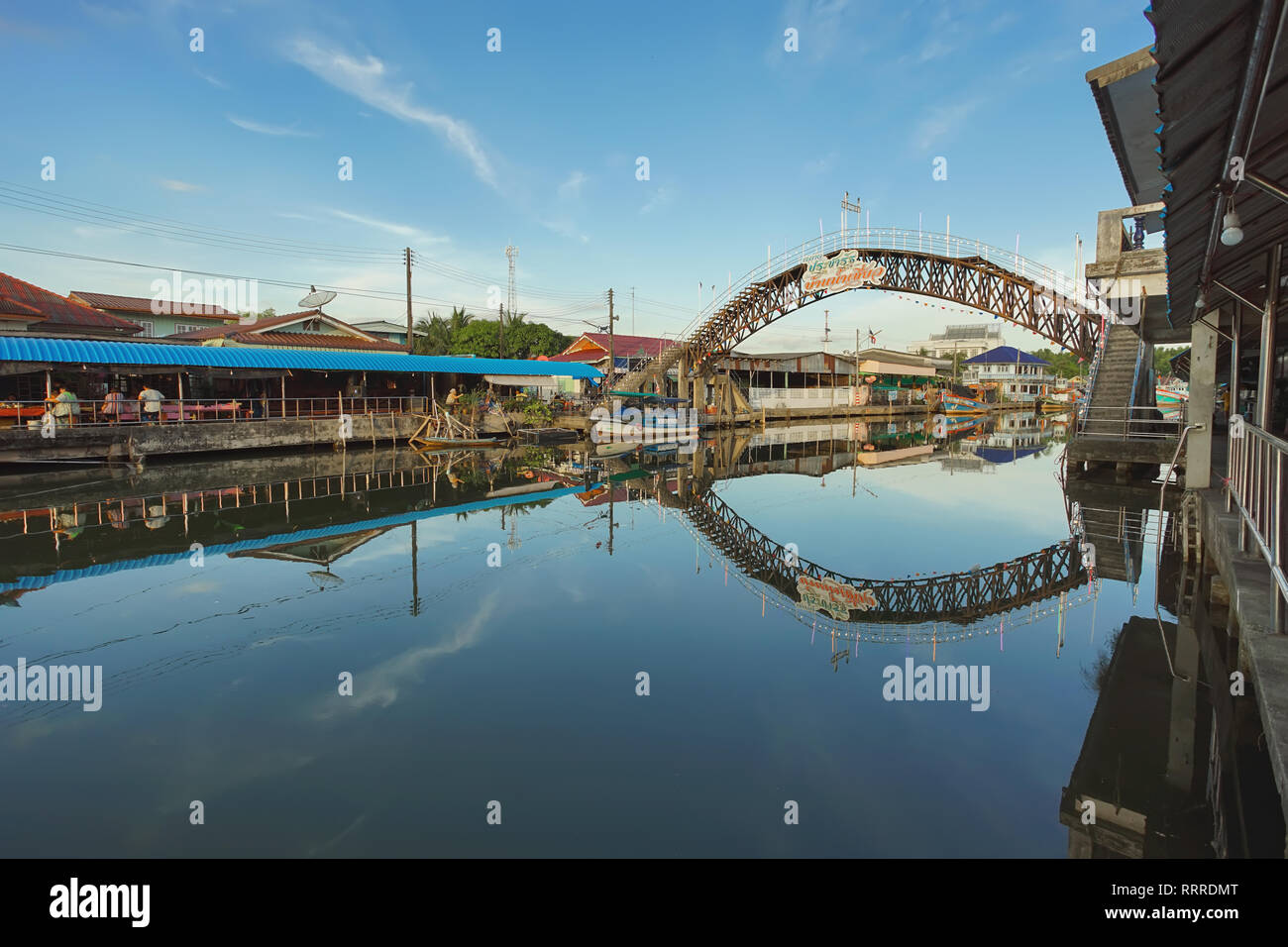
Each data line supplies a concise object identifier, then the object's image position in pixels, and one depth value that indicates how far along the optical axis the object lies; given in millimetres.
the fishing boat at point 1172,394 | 34419
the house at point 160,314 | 41059
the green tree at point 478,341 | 55562
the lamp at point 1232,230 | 4414
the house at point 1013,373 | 77375
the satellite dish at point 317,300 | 35219
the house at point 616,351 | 46231
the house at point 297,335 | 34281
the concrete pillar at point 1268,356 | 6512
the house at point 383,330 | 45500
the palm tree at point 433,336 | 53344
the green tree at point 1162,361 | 107625
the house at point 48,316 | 24484
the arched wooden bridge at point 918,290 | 22719
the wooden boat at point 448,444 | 27688
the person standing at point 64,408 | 20891
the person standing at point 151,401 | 22531
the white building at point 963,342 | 109500
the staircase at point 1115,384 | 18297
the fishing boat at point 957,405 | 57438
